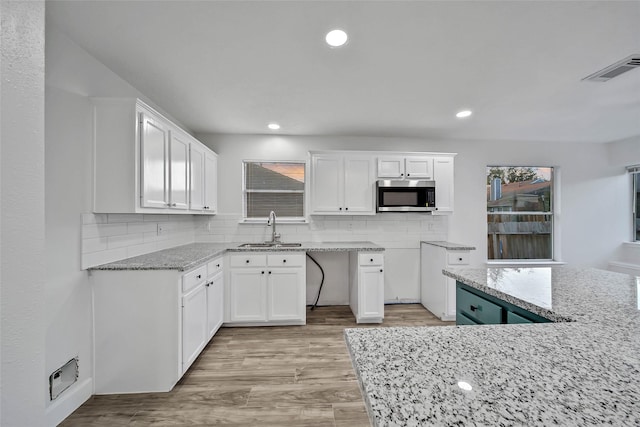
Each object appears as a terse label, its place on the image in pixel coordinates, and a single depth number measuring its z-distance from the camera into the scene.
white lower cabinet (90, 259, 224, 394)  1.98
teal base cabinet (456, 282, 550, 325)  1.21
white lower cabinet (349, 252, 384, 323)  3.27
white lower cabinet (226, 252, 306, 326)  3.13
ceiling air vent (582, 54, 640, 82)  2.02
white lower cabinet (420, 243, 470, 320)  3.34
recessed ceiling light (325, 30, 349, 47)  1.75
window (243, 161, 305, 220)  3.98
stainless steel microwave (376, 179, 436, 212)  3.67
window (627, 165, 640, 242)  4.29
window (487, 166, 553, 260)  4.27
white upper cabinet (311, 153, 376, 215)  3.70
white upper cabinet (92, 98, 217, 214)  1.97
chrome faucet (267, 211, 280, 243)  3.72
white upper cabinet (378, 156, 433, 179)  3.76
